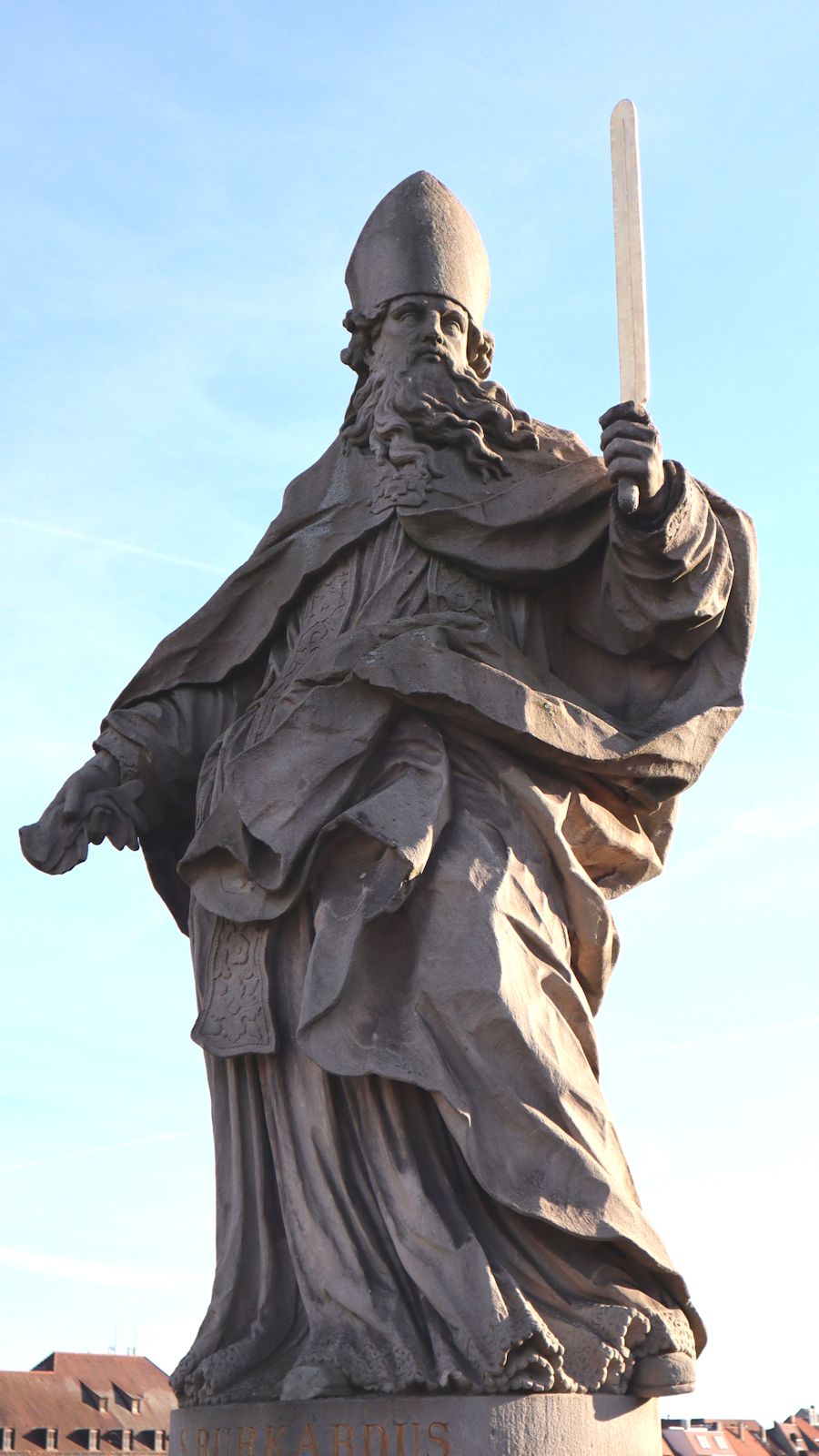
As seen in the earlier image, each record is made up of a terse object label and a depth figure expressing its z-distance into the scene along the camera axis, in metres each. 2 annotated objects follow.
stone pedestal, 5.40
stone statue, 5.77
